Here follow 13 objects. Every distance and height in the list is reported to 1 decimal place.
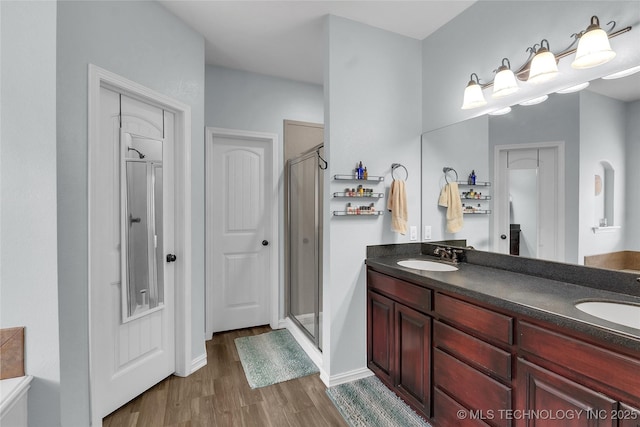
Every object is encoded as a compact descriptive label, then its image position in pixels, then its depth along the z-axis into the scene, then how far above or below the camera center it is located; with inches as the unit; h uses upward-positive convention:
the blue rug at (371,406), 69.4 -51.2
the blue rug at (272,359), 88.1 -50.7
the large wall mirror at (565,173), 54.5 +8.5
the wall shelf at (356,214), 83.2 -0.5
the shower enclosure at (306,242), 96.1 -11.7
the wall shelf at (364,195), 83.4 +4.7
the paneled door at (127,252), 68.4 -10.9
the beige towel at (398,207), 86.7 +1.3
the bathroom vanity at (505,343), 37.4 -22.7
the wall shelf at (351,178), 83.4 +10.0
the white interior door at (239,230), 116.3 -7.9
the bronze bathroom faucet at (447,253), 83.5 -12.8
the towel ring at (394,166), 91.3 +14.4
